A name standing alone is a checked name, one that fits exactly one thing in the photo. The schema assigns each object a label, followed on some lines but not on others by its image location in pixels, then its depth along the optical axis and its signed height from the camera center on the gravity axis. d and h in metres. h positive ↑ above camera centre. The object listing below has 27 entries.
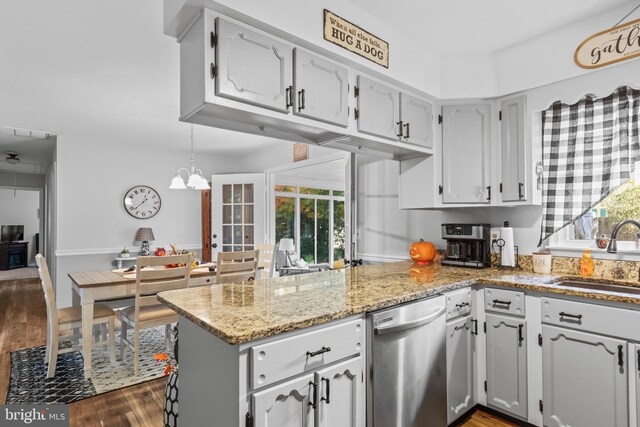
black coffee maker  2.66 -0.23
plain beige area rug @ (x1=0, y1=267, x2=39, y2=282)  8.38 -1.45
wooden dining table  2.84 -0.62
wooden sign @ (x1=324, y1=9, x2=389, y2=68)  1.99 +1.08
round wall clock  5.67 +0.26
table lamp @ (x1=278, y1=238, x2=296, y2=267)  5.23 -0.46
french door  5.98 +0.08
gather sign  2.06 +1.03
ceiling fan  6.07 +1.08
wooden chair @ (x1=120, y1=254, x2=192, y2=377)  2.90 -0.64
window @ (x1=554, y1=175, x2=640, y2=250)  2.28 -0.05
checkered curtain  2.20 +0.42
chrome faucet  2.06 -0.13
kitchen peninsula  1.22 -0.51
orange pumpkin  2.91 -0.31
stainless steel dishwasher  1.57 -0.74
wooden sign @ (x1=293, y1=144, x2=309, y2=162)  4.99 +0.94
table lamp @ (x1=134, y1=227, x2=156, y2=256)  5.56 -0.28
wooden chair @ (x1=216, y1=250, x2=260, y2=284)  3.39 -0.52
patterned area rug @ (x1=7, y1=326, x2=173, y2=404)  2.56 -1.31
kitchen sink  2.08 -0.45
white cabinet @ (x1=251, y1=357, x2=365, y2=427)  1.22 -0.70
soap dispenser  2.29 -0.33
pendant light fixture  4.32 +0.43
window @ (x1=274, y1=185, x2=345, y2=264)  7.42 -0.10
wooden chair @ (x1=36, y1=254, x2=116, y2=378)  2.80 -0.88
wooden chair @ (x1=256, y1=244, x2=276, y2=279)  4.18 -0.56
